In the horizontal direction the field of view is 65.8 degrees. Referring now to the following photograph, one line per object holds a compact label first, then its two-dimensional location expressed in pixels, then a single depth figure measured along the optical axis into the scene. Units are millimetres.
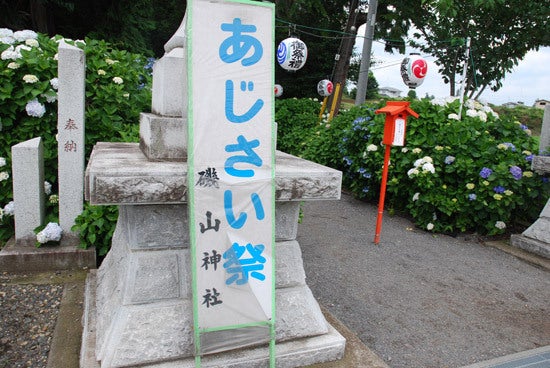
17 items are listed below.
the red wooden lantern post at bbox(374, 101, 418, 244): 4762
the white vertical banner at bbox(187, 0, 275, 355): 1762
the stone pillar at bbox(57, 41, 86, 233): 3547
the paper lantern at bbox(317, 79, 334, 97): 12414
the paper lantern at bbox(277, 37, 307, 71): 10047
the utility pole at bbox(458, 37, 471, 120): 5980
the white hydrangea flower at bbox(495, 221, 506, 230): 5168
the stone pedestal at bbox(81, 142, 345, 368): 1832
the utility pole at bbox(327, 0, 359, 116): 14492
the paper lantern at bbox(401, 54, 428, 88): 7812
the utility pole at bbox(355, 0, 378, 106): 11336
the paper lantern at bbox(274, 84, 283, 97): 14500
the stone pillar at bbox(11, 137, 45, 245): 3570
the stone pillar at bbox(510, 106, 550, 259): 4734
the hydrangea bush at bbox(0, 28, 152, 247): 3977
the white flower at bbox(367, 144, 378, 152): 6121
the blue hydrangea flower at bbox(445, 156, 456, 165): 5388
